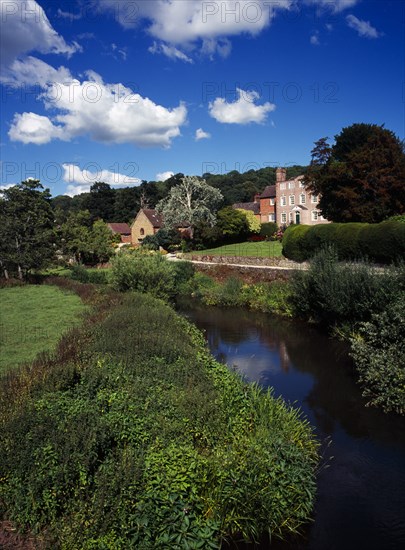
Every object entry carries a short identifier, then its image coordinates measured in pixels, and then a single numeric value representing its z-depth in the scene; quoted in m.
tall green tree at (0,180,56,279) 27.27
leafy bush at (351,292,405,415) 10.69
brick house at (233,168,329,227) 55.47
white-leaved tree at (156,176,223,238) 49.53
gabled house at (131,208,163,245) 62.00
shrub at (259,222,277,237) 52.19
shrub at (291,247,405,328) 14.34
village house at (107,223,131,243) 69.75
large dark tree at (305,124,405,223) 28.88
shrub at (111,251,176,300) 23.13
